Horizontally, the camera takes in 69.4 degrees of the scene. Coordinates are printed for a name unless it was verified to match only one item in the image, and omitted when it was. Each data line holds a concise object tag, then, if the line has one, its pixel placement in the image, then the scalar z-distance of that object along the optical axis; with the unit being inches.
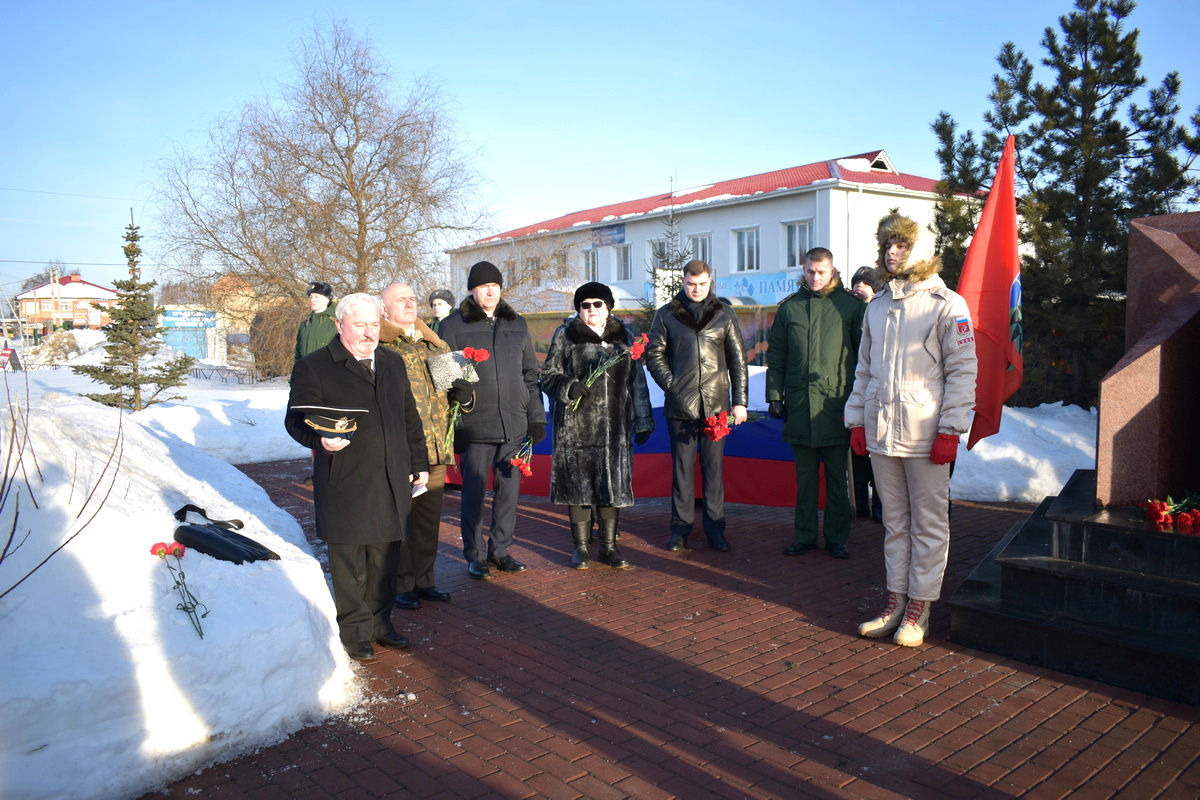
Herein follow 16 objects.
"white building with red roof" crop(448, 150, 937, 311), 1019.3
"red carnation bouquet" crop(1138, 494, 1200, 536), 164.6
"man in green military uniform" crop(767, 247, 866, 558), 237.5
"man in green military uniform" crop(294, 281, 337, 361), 335.9
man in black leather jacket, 246.8
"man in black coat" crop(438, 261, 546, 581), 224.8
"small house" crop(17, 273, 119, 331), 2116.6
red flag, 203.6
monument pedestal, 151.3
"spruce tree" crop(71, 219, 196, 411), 668.7
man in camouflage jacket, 196.7
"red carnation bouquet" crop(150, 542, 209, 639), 136.9
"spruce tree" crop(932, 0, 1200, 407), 397.4
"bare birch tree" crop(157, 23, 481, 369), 813.9
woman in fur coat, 236.8
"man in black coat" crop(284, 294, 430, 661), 159.9
